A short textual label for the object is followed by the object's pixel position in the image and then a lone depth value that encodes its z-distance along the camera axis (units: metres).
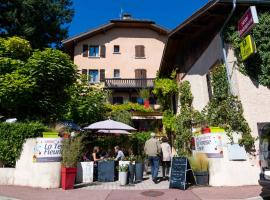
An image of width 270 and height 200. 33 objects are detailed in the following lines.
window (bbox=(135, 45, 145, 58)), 34.44
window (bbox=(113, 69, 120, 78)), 33.94
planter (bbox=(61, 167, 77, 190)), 10.29
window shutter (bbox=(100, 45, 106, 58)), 33.81
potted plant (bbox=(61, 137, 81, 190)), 10.35
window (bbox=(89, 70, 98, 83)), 33.72
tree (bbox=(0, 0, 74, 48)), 28.77
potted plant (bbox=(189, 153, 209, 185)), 10.11
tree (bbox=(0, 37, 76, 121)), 13.54
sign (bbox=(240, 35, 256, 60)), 10.21
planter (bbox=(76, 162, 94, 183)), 11.89
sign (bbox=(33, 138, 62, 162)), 10.62
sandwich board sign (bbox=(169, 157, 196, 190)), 9.88
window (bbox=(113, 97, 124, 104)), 32.66
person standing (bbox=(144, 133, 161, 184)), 11.53
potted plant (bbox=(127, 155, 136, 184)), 11.49
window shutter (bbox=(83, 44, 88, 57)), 33.75
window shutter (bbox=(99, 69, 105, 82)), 33.24
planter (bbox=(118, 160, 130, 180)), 11.61
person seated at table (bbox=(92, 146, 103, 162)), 13.15
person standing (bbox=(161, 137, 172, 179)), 12.25
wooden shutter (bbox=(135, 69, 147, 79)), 33.73
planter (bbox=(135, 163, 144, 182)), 12.01
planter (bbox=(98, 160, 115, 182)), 12.13
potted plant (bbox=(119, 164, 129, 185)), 11.07
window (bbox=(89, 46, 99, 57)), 34.00
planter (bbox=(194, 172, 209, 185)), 10.10
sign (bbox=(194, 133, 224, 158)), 10.09
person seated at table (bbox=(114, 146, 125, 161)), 12.62
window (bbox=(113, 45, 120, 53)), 34.44
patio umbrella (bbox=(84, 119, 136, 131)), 14.12
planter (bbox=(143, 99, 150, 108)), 29.64
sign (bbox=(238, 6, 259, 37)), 9.84
